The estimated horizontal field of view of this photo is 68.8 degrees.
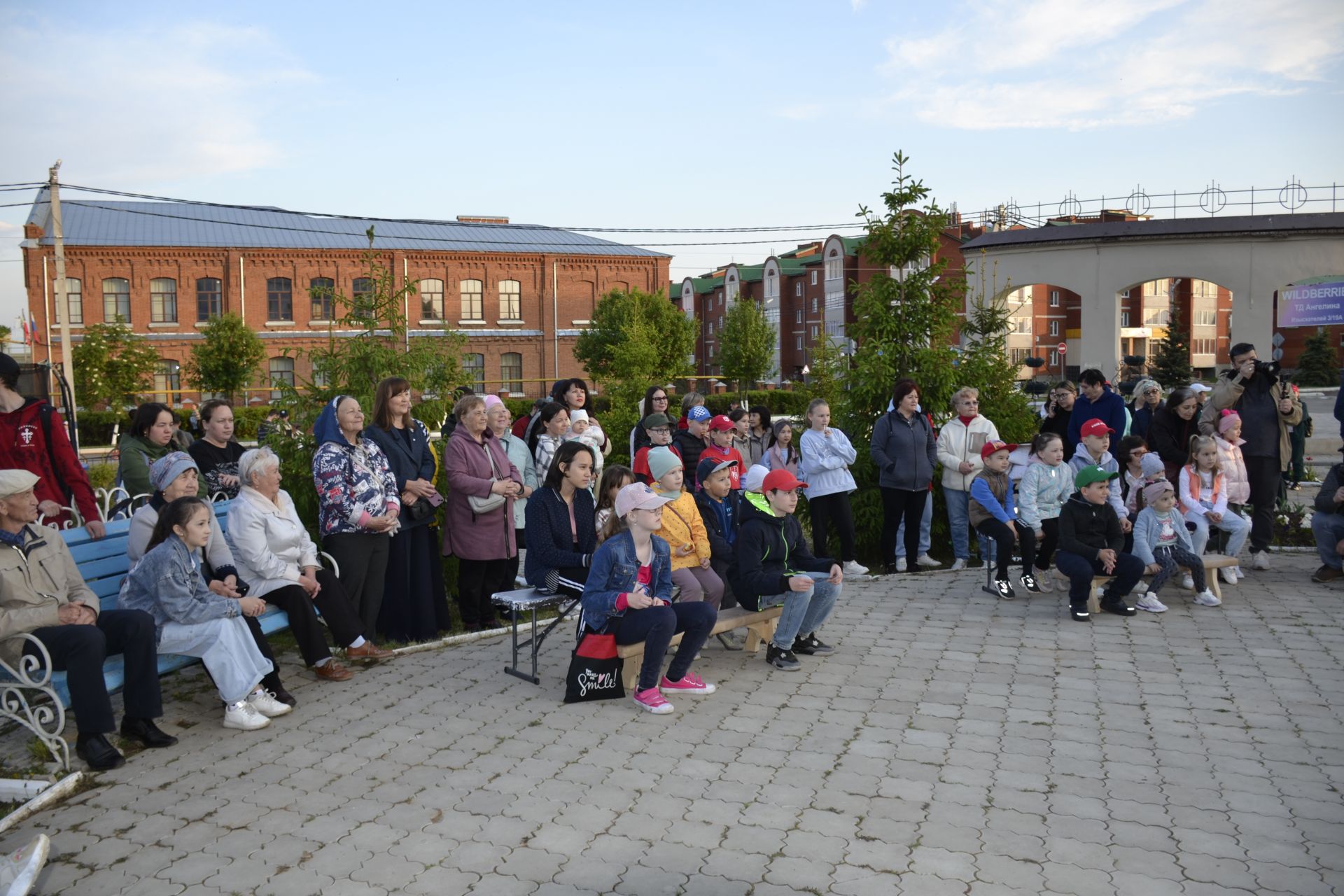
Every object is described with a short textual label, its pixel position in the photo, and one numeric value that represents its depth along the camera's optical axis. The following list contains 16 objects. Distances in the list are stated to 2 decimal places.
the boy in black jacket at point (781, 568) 6.88
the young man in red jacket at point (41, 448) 7.05
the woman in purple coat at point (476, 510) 8.04
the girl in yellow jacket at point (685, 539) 7.04
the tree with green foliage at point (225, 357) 43.84
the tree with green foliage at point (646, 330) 53.38
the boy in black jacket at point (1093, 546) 8.30
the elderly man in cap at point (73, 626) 5.22
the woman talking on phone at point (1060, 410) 11.30
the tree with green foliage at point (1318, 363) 59.03
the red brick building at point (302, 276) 50.53
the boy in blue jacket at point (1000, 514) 9.09
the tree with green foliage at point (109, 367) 36.06
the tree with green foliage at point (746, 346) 55.28
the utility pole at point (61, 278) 26.11
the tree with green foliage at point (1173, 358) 58.88
